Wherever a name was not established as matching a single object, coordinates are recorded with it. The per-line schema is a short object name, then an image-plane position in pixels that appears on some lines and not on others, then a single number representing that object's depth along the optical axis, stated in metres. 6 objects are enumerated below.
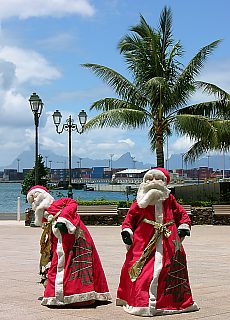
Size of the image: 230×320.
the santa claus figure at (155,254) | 7.15
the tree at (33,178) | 26.18
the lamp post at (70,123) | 23.05
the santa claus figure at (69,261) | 7.50
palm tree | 23.30
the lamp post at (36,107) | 20.70
